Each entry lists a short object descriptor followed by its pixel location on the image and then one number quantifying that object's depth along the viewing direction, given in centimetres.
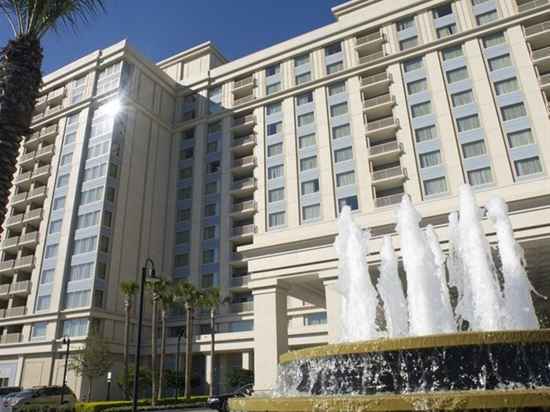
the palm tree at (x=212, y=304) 4306
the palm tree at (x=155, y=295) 3984
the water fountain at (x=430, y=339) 711
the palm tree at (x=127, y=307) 4050
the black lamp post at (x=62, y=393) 3167
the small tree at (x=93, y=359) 4131
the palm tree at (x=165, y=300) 4210
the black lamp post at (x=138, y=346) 1758
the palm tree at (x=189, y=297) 4185
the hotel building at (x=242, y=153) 4488
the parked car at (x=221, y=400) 2328
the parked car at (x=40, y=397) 2960
